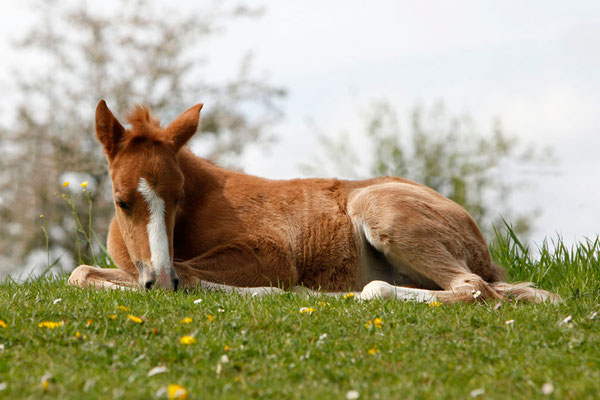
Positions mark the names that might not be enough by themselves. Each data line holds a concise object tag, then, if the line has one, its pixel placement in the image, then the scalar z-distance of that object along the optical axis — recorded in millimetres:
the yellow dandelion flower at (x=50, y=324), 8844
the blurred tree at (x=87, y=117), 38031
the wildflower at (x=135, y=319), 9211
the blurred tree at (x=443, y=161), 41781
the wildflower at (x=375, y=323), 9500
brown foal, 12250
